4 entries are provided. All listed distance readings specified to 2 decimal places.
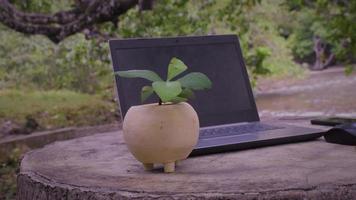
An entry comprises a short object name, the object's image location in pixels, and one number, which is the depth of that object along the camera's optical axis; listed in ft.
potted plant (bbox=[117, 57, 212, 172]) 3.79
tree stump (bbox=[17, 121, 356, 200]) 3.53
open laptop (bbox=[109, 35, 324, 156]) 4.60
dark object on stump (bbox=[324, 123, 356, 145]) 4.39
